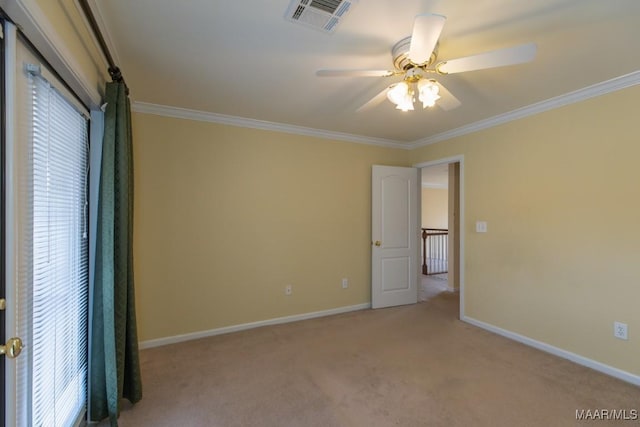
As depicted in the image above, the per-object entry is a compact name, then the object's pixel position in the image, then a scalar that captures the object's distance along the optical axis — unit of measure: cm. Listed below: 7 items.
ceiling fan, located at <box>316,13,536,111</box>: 136
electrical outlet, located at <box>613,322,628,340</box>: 238
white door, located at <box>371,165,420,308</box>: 415
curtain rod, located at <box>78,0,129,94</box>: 148
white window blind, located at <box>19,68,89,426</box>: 126
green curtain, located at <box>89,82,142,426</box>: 178
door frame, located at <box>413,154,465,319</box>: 369
